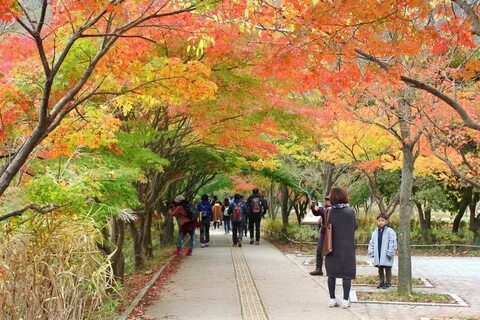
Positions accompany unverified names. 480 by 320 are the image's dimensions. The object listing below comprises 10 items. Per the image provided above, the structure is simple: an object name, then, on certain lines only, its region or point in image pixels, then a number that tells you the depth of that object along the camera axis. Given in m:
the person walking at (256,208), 20.75
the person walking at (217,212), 31.00
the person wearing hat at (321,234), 11.01
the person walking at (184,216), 16.91
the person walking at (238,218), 20.76
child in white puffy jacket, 11.40
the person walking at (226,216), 29.44
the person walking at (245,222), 22.86
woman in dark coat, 8.55
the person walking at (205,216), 20.95
